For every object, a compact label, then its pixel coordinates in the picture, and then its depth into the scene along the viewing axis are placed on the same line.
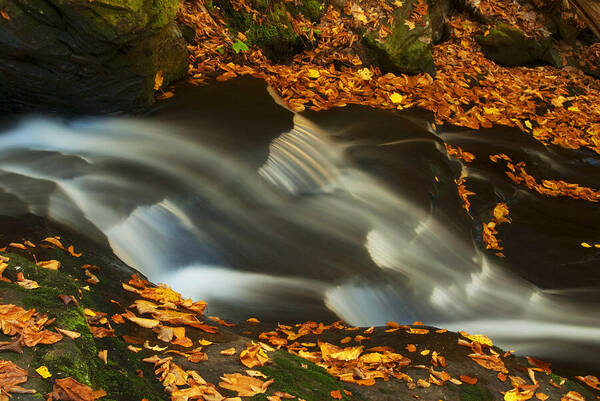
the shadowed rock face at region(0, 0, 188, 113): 5.21
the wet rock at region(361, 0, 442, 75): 8.56
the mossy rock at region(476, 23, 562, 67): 10.76
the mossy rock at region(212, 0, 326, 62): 7.85
